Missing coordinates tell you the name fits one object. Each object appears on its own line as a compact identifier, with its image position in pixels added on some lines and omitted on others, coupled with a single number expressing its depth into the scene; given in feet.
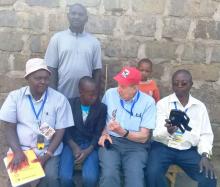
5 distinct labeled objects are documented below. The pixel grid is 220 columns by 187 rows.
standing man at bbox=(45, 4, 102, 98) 8.25
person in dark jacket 7.37
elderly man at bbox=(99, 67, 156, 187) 7.27
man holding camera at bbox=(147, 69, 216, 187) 7.44
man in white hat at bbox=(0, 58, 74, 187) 7.15
